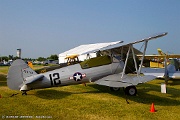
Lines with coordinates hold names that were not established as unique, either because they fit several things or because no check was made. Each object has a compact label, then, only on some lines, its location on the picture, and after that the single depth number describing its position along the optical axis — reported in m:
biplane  8.20
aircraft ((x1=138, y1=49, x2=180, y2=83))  13.71
